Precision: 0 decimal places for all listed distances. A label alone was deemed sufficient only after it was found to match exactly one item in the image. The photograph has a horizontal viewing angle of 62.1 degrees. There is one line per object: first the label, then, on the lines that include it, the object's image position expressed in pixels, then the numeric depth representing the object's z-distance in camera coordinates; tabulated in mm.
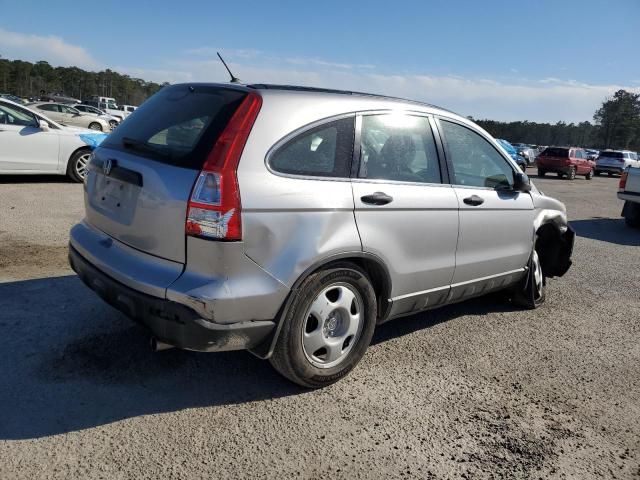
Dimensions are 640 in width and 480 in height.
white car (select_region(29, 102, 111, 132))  22875
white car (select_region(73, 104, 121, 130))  35562
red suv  28172
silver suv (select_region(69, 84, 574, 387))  2719
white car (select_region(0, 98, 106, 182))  9344
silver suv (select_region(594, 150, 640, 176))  35188
